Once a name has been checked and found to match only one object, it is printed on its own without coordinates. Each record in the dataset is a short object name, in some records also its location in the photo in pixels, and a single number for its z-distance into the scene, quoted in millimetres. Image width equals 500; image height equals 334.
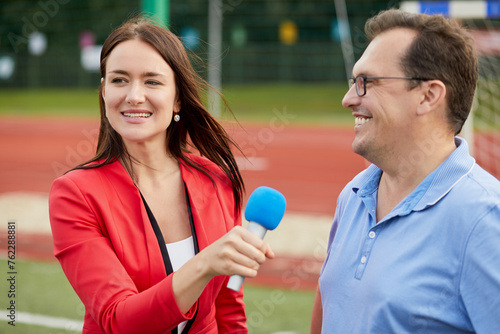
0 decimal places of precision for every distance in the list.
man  1843
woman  2016
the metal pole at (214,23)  25297
